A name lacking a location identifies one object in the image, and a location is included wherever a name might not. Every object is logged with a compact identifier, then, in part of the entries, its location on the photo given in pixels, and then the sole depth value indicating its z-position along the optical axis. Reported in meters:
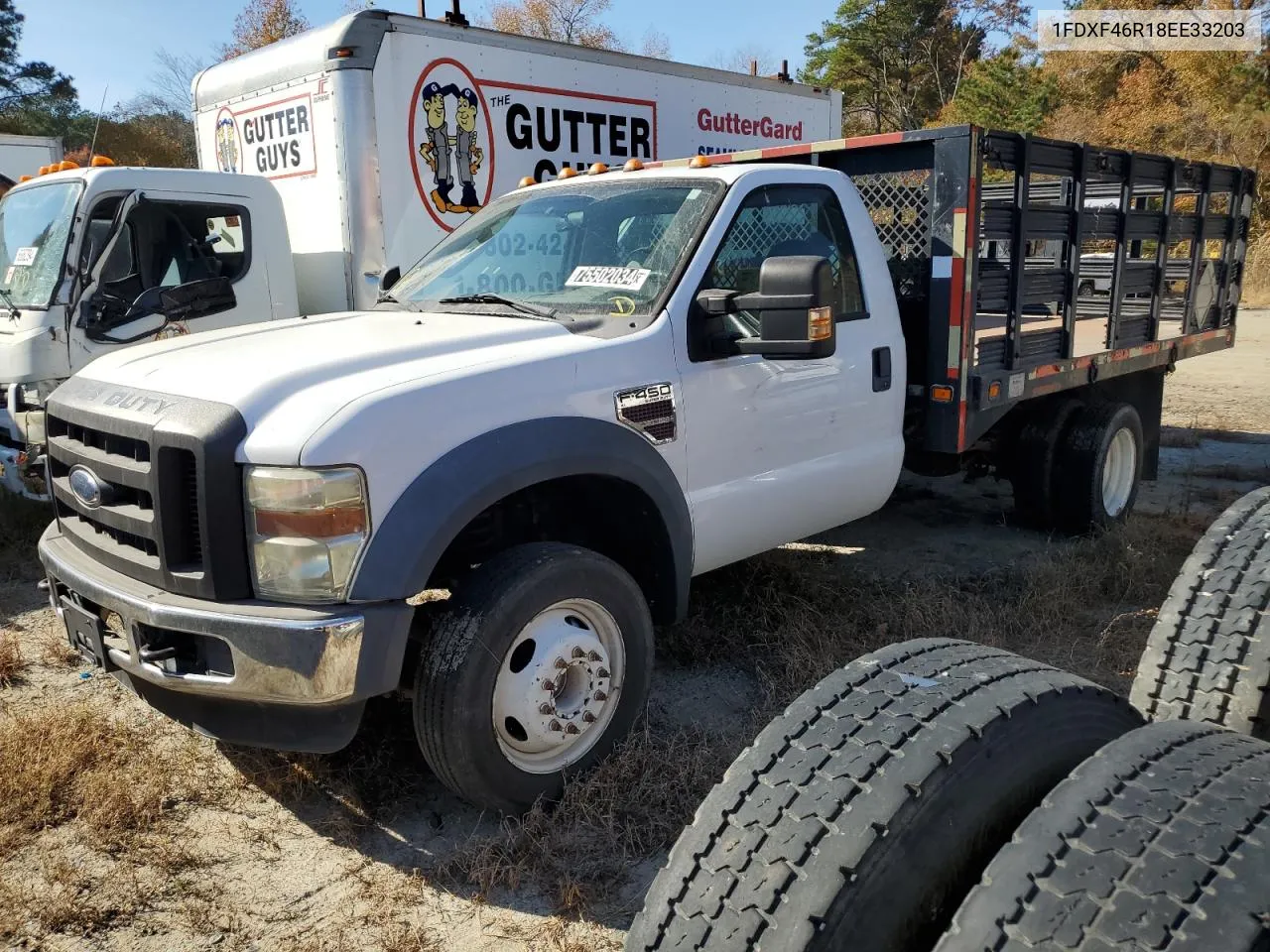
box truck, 6.02
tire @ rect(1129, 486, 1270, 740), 2.30
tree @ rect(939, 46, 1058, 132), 38.25
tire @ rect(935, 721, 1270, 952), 1.32
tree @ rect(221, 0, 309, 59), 39.97
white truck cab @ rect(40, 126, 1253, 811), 2.74
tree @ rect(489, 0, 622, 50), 45.50
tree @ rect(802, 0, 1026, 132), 48.59
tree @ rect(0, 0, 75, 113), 35.16
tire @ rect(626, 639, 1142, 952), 1.57
